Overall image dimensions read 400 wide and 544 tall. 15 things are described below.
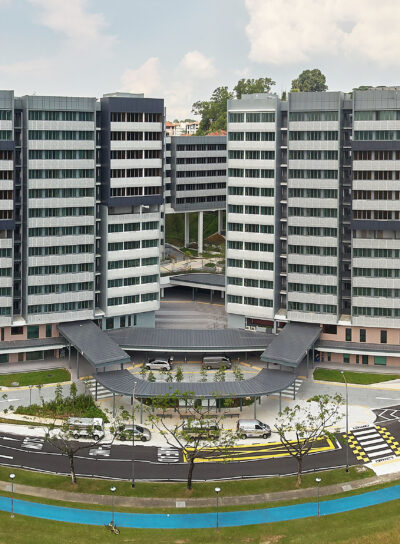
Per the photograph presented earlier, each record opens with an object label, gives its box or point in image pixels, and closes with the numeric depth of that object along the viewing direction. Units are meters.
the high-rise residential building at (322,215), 124.38
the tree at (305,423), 95.00
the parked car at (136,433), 103.44
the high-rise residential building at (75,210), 124.62
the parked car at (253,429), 104.62
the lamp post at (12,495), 82.72
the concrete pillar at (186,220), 195.35
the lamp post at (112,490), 83.46
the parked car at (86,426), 102.05
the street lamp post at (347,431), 97.51
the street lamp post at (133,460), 92.06
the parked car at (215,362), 128.48
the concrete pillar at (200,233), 192.88
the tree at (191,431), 92.69
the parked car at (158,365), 126.88
